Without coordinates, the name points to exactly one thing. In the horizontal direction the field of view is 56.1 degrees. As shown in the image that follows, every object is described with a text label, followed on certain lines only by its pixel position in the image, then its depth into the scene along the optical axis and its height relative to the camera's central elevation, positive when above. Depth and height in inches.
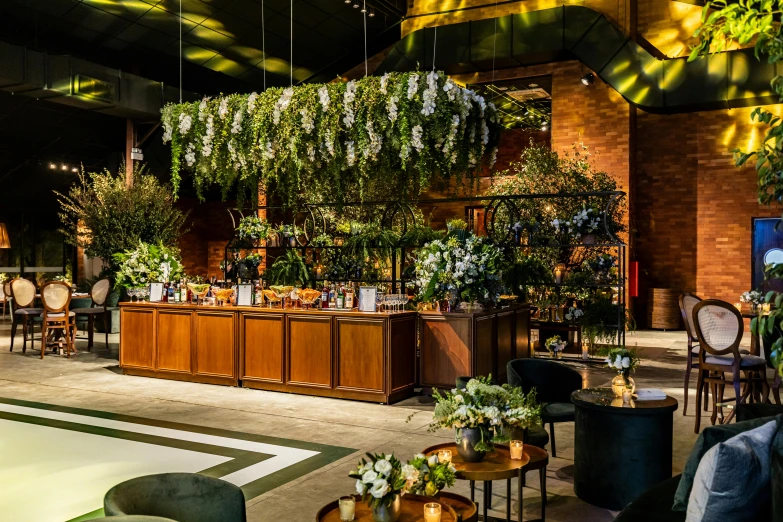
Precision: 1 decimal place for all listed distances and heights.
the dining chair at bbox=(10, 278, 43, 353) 448.5 -25.3
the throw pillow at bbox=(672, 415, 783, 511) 113.4 -29.4
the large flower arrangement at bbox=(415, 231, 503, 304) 283.3 -4.1
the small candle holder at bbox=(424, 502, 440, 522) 98.3 -34.0
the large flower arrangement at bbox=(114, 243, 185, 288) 361.4 -3.8
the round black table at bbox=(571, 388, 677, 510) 159.6 -41.6
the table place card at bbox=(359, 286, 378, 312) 285.0 -15.1
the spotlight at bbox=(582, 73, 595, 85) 546.0 +135.6
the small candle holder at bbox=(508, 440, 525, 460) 133.1 -34.3
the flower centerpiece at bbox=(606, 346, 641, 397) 172.1 -25.7
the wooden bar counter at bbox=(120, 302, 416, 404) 280.7 -36.9
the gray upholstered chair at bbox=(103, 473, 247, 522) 95.9 -31.4
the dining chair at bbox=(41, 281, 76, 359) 421.6 -28.2
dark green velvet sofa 89.7 -39.0
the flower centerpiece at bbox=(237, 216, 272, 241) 365.7 +15.1
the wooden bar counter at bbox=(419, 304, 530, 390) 283.4 -34.0
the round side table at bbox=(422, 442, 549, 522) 125.3 -36.4
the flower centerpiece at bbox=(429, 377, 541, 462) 130.3 -28.2
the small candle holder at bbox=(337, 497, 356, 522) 100.1 -34.1
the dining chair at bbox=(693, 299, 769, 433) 239.6 -27.9
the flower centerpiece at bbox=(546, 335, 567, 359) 380.8 -44.7
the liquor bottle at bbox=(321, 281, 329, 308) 302.1 -16.4
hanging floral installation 288.2 +52.5
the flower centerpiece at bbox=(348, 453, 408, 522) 96.7 -30.0
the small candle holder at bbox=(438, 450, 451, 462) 119.8 -32.7
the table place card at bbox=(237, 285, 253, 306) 314.7 -15.4
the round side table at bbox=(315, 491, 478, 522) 102.6 -36.1
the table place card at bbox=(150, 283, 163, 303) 345.7 -15.6
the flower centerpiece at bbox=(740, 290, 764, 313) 329.7 -16.8
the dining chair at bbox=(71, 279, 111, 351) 449.7 -27.8
